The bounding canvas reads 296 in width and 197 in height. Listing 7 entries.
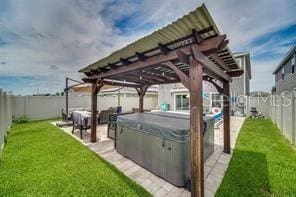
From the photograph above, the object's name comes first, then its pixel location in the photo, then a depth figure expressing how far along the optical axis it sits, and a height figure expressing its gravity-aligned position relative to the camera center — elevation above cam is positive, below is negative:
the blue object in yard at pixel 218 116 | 8.49 -1.34
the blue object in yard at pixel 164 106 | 13.23 -0.93
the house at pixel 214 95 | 11.17 +0.25
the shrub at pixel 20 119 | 8.49 -1.53
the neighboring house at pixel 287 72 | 7.85 +2.03
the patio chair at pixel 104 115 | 7.89 -1.14
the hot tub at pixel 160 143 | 2.52 -1.18
